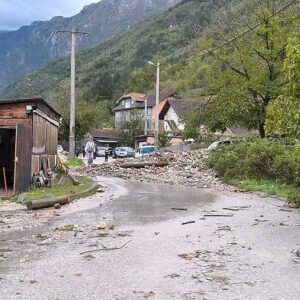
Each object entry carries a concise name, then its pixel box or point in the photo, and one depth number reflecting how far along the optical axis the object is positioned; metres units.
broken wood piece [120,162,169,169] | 21.81
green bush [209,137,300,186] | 14.23
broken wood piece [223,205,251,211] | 10.06
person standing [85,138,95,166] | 23.55
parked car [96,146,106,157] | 48.79
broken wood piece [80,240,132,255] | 6.11
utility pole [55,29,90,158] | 24.59
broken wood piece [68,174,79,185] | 13.93
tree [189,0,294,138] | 20.90
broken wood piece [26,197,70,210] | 9.73
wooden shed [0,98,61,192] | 12.21
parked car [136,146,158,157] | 39.33
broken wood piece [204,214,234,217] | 9.14
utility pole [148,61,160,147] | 32.31
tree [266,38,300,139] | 6.88
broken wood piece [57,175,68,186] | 14.03
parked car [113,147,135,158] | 42.36
